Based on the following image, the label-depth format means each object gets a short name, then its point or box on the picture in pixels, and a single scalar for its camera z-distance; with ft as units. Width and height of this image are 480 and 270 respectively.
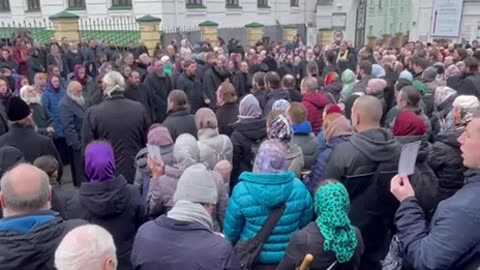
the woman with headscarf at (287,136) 13.52
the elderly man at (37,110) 22.71
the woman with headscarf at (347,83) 25.09
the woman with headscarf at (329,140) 13.71
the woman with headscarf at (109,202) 11.11
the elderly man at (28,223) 8.21
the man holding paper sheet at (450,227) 7.75
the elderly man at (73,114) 22.03
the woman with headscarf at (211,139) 15.19
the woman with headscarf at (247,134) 16.89
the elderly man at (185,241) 8.53
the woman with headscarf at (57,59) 43.87
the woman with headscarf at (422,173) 11.98
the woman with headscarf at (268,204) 10.43
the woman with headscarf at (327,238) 9.30
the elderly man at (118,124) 17.74
